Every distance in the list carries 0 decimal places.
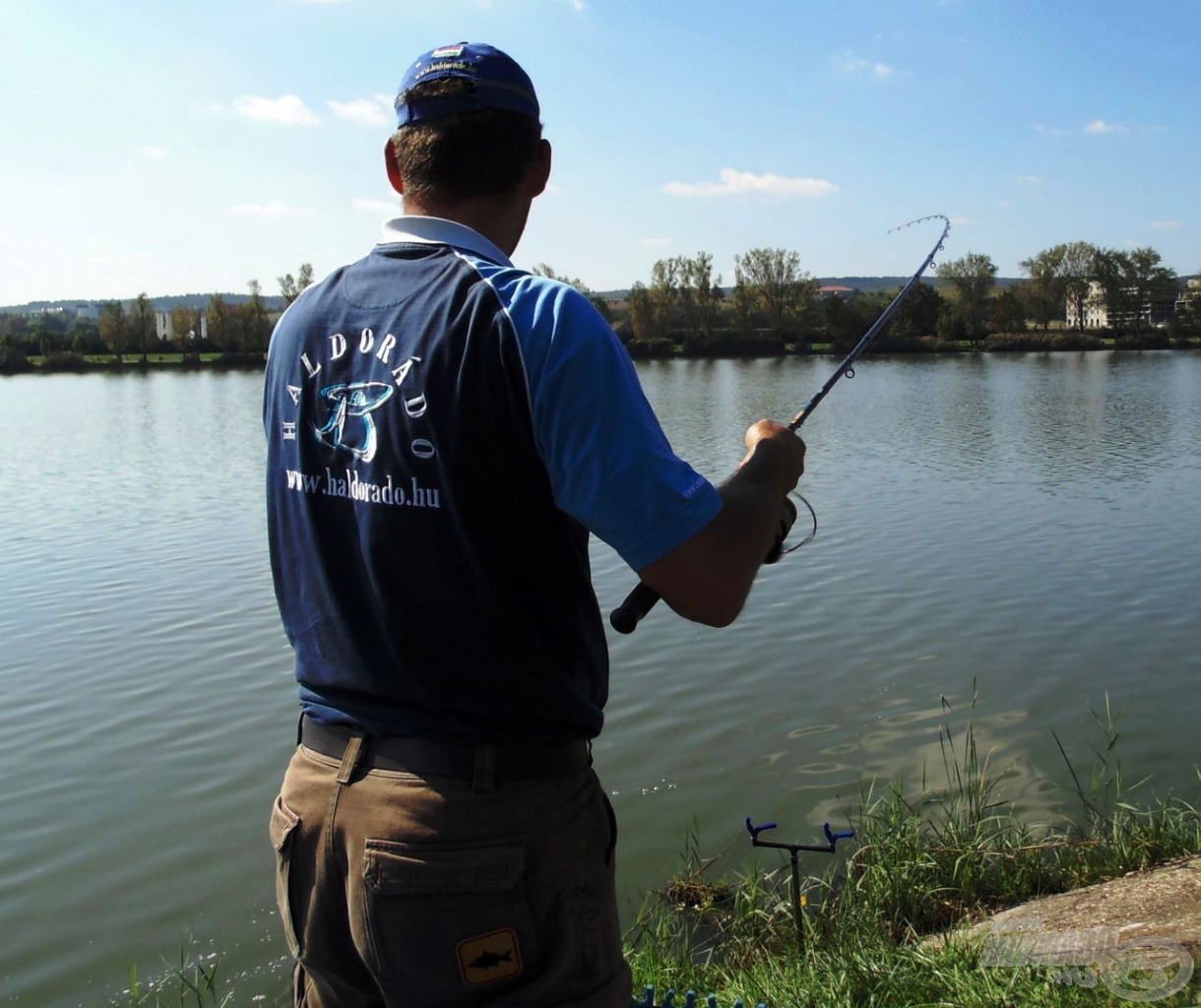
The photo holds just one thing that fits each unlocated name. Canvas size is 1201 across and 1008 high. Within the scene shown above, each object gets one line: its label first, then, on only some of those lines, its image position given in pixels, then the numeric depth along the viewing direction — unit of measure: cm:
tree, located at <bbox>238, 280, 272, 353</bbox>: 9306
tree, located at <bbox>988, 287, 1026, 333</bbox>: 8612
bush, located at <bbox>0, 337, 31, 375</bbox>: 8288
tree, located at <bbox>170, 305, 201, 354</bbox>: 10106
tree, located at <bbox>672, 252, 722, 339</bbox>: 10369
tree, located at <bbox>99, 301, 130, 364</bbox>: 9800
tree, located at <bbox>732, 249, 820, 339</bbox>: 9416
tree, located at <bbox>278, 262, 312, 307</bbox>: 9261
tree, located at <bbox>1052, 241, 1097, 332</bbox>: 9800
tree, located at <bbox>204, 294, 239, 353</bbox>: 9762
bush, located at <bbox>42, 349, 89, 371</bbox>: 8338
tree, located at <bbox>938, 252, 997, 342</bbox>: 8931
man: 168
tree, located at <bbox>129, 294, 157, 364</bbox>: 9912
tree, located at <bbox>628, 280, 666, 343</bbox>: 10150
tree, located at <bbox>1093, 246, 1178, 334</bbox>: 9425
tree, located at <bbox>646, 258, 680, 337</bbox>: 10306
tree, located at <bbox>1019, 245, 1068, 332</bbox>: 9750
